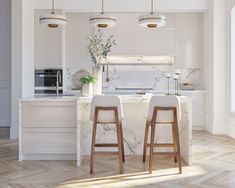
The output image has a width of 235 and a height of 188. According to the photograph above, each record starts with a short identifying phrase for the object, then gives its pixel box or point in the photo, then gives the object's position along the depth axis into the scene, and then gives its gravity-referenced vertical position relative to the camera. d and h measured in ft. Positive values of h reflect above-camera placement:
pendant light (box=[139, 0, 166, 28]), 13.89 +2.96
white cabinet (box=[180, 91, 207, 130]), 23.90 -1.24
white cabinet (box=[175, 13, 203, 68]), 25.41 +3.89
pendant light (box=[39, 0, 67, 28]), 13.92 +3.00
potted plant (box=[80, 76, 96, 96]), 14.58 +0.29
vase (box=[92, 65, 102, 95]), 15.02 +0.43
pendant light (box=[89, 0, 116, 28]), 14.15 +3.01
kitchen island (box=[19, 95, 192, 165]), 14.05 -1.52
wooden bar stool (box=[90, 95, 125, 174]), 12.82 -0.82
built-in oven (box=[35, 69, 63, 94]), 24.63 +0.79
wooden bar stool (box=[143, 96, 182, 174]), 12.64 -0.81
